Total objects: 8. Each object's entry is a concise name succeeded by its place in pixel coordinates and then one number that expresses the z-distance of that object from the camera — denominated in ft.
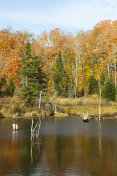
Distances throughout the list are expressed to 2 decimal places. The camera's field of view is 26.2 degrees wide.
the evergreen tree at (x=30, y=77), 189.80
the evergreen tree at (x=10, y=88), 214.57
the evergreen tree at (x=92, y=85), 244.46
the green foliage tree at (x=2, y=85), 204.86
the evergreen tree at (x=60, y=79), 222.28
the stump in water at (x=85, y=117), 154.28
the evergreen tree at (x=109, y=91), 197.36
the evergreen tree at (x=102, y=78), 250.68
